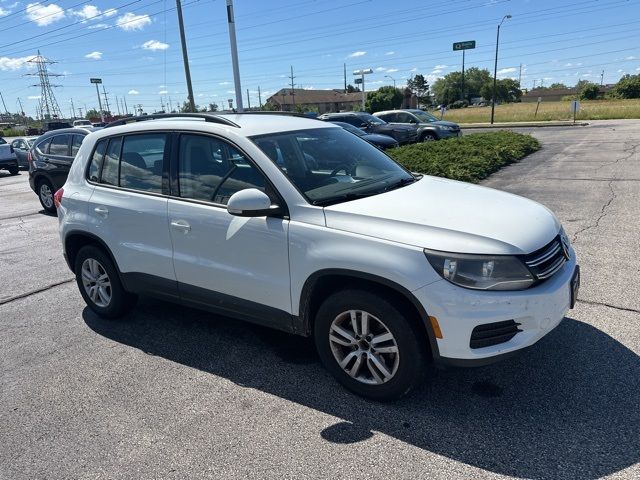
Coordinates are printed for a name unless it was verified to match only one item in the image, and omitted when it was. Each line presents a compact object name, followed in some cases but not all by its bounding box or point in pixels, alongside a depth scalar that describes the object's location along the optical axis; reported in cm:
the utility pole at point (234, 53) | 1483
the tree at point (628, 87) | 8038
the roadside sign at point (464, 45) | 3621
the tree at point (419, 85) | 13436
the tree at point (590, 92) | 9100
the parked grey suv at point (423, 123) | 2116
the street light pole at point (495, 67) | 4029
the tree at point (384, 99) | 7412
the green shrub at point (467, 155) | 1103
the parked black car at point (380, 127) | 2119
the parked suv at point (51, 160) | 987
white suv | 269
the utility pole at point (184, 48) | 2222
